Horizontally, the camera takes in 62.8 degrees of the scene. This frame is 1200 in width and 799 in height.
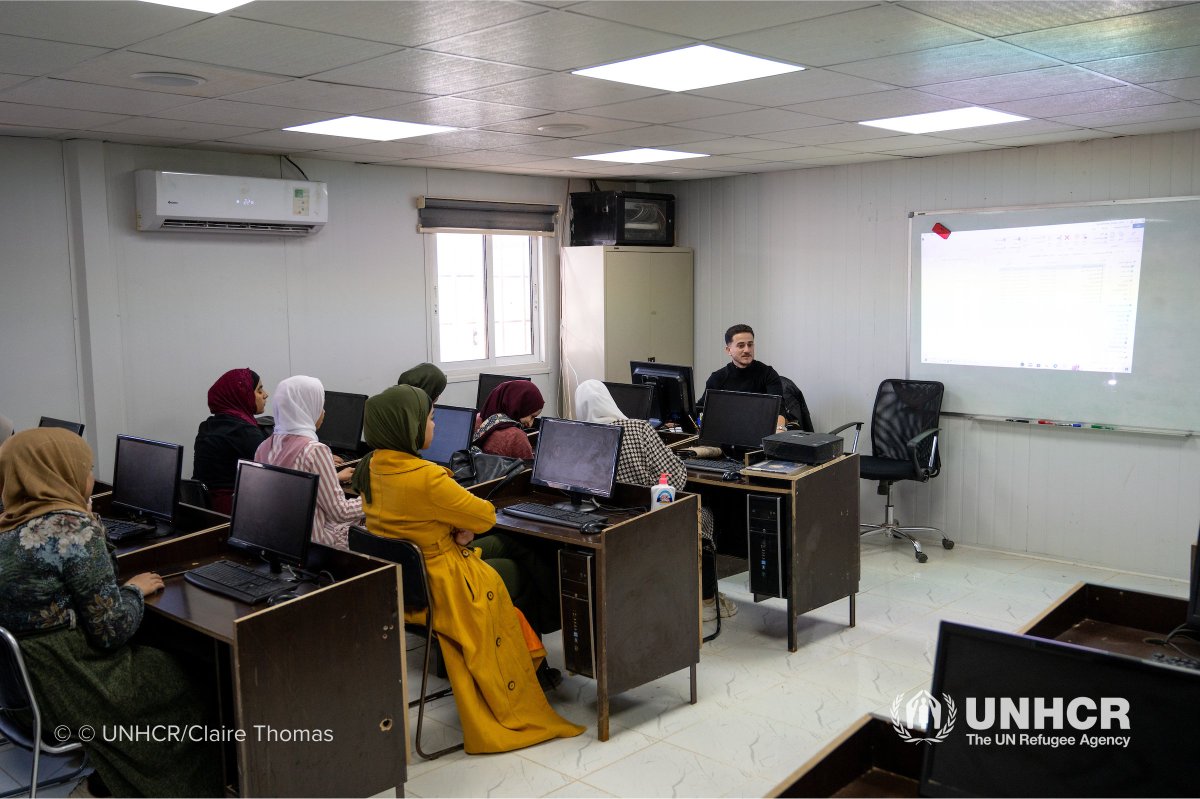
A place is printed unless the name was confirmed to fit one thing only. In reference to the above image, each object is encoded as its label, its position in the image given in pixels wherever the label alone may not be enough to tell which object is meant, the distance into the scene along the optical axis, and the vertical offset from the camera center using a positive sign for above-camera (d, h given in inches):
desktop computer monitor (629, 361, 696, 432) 232.1 -24.4
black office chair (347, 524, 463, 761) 134.3 -36.2
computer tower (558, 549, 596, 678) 147.8 -48.2
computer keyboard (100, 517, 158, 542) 151.6 -35.7
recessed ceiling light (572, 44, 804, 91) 133.6 +31.6
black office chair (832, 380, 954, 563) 246.7 -39.7
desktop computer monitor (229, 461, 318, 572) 125.7 -28.3
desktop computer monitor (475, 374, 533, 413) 256.2 -23.6
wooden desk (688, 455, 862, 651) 180.7 -45.6
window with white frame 281.6 -1.2
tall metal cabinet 292.8 -5.0
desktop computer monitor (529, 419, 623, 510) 162.6 -28.2
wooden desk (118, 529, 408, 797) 110.4 -45.1
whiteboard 217.8 -13.2
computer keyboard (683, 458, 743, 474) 193.8 -35.0
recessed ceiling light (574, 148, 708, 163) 240.1 +33.6
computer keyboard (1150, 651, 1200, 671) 93.0 -36.5
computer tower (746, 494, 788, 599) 181.2 -47.7
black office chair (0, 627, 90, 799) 105.4 -47.3
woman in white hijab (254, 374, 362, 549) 156.2 -25.6
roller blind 268.5 +22.2
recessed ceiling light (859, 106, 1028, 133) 187.9 +32.4
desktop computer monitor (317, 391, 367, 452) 235.0 -29.9
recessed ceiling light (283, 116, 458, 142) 187.0 +33.2
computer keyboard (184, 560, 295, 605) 122.3 -36.3
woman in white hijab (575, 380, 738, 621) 172.6 -28.1
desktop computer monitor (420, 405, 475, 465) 201.9 -28.2
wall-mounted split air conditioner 209.6 +21.4
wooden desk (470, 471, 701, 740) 147.1 -46.1
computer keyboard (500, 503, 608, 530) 156.0 -36.1
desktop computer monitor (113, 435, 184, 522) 153.1 -27.9
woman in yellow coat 137.4 -38.0
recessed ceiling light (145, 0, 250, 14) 103.7 +31.4
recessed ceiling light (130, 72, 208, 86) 139.4 +32.0
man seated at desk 242.2 -20.5
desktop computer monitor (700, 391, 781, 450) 200.8 -26.8
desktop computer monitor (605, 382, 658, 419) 221.5 -24.4
